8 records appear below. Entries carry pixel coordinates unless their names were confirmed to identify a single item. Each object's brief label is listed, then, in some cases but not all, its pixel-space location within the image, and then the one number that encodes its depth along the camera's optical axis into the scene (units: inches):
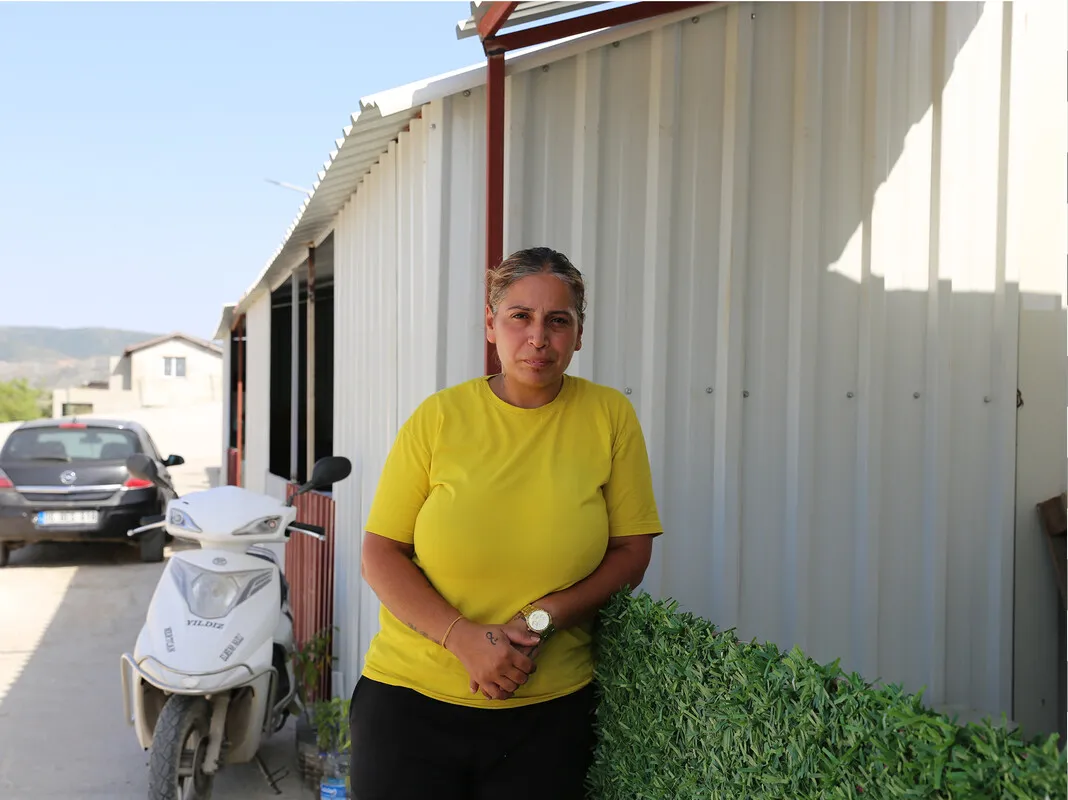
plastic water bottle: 182.7
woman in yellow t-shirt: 94.8
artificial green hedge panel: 60.9
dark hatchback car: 442.6
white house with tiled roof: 2618.1
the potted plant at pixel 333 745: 183.5
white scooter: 174.4
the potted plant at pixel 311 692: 206.4
